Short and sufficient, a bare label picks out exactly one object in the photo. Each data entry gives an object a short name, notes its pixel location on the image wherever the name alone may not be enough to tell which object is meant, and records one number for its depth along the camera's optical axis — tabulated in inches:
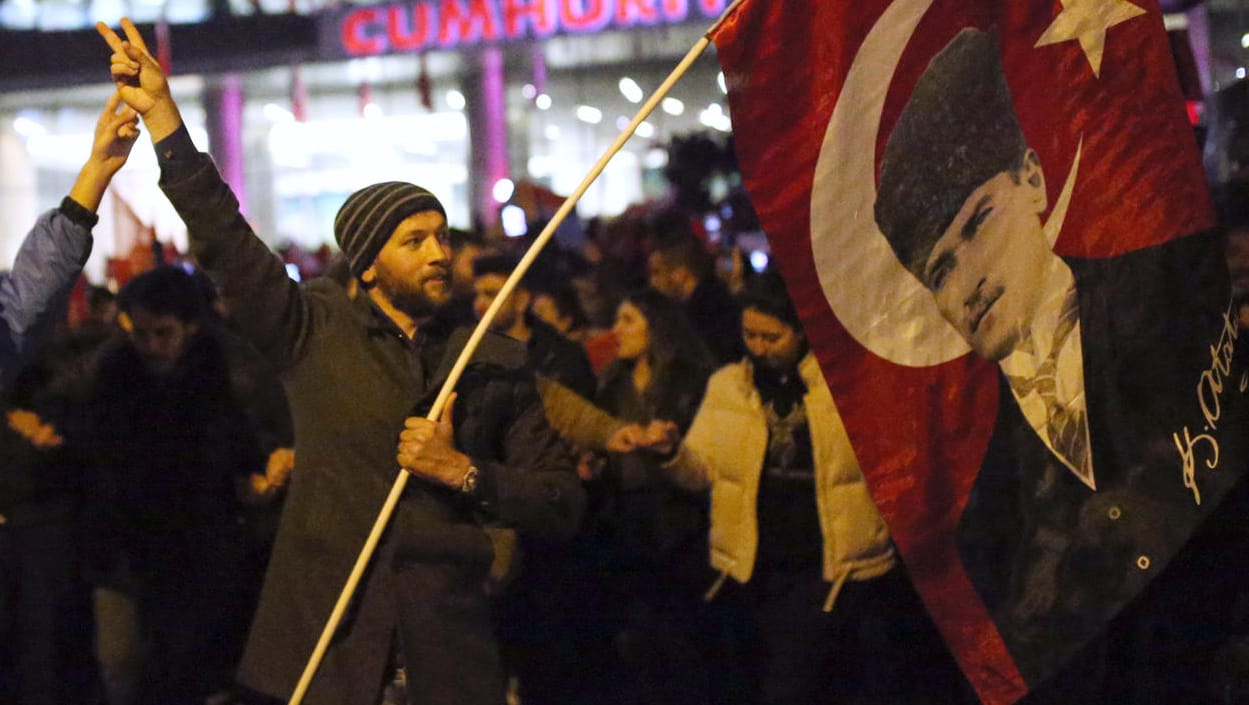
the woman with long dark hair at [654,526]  301.1
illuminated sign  957.2
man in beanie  151.7
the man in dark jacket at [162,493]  280.2
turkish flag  163.2
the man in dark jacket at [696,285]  359.6
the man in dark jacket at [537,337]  309.4
